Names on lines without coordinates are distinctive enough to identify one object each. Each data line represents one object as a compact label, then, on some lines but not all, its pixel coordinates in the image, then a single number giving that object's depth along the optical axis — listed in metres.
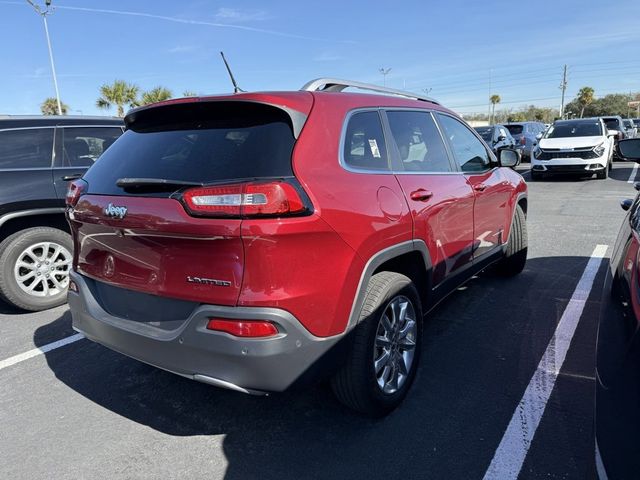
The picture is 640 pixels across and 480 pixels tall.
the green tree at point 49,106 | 41.35
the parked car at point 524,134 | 18.94
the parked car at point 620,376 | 1.36
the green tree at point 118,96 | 34.50
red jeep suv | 2.02
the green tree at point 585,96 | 68.31
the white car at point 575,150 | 12.70
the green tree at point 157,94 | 31.66
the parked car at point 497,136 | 16.64
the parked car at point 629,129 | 21.29
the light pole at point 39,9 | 21.30
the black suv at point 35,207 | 4.40
